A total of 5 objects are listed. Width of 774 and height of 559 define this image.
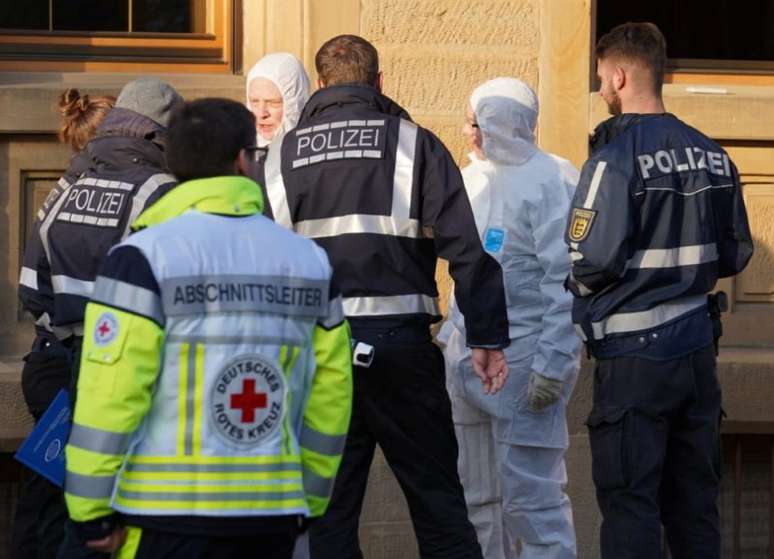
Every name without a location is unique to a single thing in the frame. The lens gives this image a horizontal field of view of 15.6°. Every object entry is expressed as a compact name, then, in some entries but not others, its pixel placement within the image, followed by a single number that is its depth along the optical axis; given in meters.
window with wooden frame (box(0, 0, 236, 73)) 12.01
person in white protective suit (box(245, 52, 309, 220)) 10.88
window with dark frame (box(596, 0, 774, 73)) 13.03
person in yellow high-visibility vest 6.06
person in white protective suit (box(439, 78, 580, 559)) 10.47
